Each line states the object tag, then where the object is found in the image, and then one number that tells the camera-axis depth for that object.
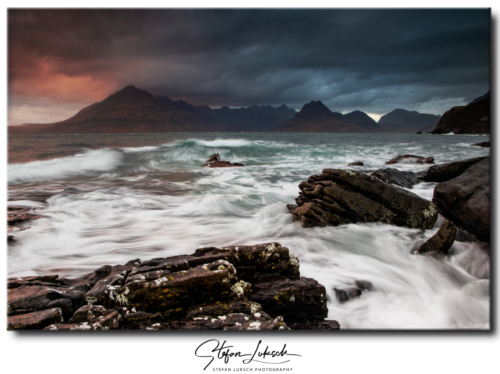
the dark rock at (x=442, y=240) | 3.62
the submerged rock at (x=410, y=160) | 13.17
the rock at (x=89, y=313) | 2.24
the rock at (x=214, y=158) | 17.41
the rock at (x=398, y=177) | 7.83
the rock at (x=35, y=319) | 2.23
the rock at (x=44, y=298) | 2.30
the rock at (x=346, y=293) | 2.91
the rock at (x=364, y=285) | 3.10
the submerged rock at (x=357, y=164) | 13.83
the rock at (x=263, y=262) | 2.71
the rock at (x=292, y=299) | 2.45
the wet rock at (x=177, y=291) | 2.26
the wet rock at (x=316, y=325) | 2.53
